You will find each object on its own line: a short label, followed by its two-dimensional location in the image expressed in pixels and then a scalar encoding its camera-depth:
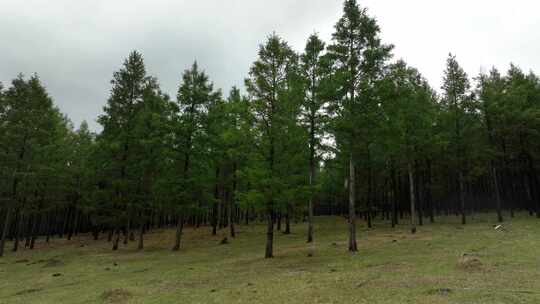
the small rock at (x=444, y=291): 9.27
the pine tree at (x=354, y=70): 19.75
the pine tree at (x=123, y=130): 29.08
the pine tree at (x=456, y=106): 34.38
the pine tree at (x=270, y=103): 19.45
